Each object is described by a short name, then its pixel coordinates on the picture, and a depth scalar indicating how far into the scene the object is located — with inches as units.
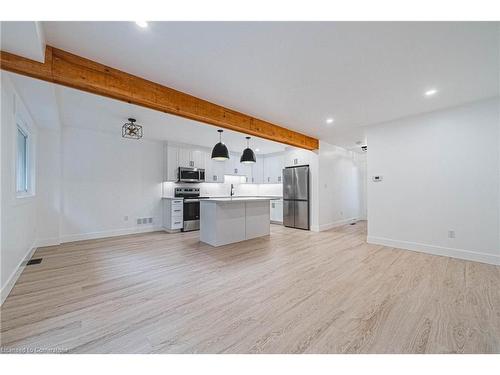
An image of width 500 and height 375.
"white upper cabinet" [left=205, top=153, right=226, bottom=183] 257.4
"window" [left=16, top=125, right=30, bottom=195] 127.7
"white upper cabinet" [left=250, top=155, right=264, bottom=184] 300.7
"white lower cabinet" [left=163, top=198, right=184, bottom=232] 212.7
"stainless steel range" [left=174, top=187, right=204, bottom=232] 220.7
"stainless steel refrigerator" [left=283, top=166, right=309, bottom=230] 226.8
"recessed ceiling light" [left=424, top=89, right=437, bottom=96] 110.0
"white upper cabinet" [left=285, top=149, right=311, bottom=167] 231.0
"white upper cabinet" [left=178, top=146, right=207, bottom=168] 236.0
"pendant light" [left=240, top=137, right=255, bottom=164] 195.6
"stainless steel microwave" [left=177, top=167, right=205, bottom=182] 231.8
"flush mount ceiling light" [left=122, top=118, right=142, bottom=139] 141.4
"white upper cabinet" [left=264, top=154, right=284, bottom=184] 279.3
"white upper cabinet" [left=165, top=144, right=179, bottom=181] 224.8
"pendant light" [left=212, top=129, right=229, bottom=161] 179.5
